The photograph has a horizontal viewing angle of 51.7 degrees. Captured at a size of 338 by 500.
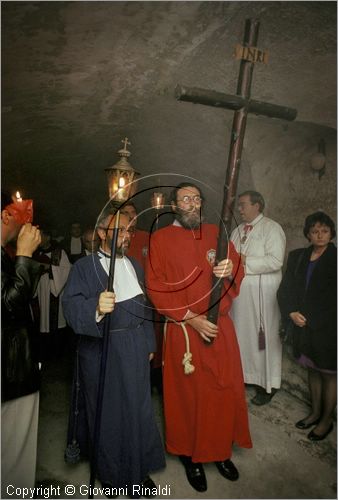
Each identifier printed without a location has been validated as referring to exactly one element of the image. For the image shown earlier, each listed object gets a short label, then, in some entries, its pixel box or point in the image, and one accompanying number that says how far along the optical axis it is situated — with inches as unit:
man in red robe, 110.3
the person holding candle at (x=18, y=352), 89.9
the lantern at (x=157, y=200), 118.4
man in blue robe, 103.1
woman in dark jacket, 110.0
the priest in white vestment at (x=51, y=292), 120.2
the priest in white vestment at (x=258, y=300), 117.1
